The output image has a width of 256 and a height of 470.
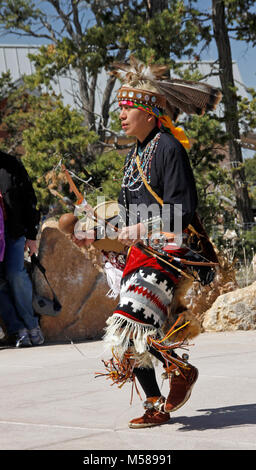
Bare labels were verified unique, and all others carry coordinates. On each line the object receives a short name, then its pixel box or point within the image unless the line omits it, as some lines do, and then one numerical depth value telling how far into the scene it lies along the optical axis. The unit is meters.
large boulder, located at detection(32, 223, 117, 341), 14.13
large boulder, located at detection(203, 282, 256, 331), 13.67
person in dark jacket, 12.84
